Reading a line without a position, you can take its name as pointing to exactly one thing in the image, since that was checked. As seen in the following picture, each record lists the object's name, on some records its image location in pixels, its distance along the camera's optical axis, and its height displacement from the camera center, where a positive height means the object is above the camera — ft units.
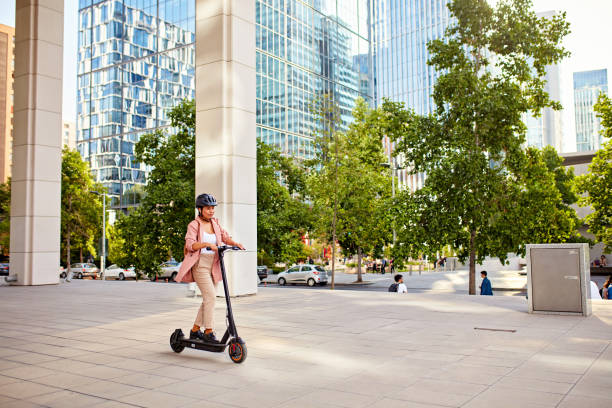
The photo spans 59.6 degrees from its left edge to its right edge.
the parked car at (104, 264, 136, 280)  158.52 -11.00
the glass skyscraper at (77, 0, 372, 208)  202.80 +65.95
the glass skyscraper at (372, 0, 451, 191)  396.57 +144.51
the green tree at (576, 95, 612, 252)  77.72 +7.10
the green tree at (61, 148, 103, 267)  142.00 +9.21
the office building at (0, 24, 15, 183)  409.28 +109.95
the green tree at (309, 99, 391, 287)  84.17 +8.14
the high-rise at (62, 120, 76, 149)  548.31 +109.18
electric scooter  20.38 -4.24
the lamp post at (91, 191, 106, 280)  149.75 -5.80
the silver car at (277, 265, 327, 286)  121.80 -9.33
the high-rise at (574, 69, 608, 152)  620.49 +123.85
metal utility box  32.40 -2.77
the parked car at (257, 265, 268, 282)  141.49 -9.97
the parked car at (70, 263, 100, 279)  165.99 -10.82
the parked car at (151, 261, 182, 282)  140.77 -9.27
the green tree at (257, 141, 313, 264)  82.95 +2.91
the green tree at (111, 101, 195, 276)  82.38 +4.65
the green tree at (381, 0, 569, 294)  59.36 +10.88
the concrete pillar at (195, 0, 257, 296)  47.34 +10.10
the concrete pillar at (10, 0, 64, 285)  64.08 +10.72
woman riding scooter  21.63 -1.16
